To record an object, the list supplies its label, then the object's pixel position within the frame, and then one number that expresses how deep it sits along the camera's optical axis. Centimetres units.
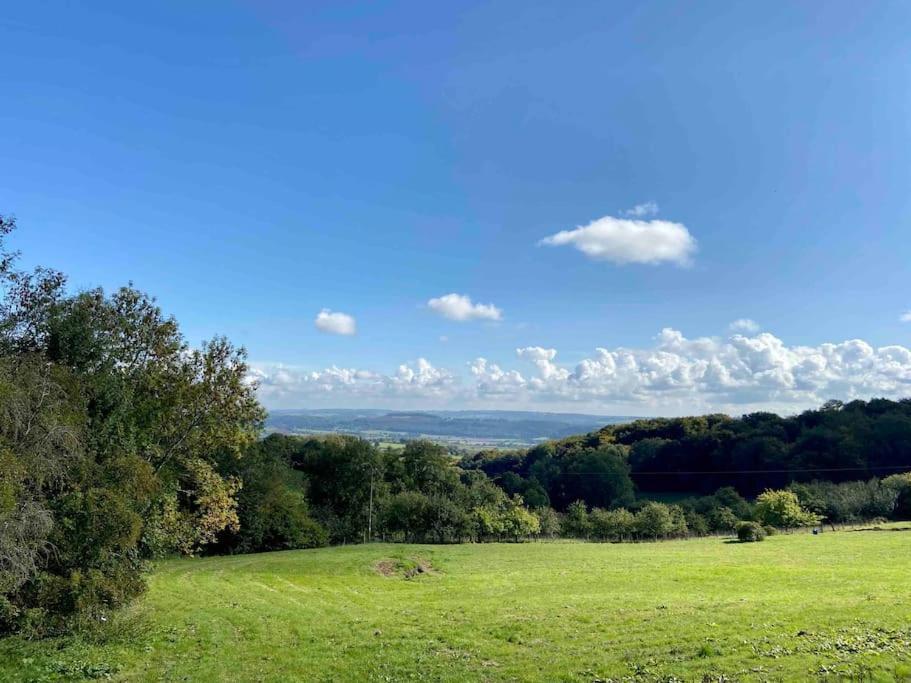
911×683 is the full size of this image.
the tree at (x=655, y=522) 7412
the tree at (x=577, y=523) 7906
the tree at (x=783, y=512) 7100
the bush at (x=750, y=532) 5591
